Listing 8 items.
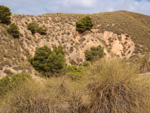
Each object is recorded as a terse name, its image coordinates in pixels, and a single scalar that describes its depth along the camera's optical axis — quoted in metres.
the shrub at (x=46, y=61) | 19.39
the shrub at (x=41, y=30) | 28.45
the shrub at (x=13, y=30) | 22.70
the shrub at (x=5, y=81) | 10.65
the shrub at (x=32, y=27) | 27.21
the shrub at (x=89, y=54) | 27.37
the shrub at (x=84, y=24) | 31.89
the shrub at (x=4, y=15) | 23.74
